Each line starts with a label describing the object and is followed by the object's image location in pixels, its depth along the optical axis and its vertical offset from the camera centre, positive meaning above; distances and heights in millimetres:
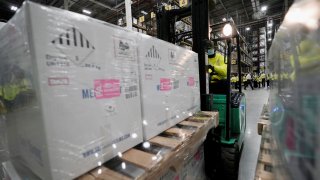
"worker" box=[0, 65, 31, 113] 723 -5
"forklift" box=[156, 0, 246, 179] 2080 -333
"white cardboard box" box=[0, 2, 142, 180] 634 -19
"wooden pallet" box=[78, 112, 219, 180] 775 -401
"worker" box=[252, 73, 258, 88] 15477 -349
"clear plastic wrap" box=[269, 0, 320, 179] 433 -57
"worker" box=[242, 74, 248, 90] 13829 -235
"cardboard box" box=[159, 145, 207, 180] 1266 -817
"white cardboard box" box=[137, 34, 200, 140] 1130 -20
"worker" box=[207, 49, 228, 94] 2479 +85
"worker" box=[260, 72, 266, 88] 15252 -195
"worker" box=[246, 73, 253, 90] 13575 -44
